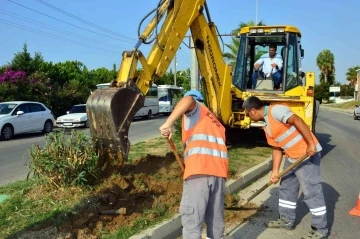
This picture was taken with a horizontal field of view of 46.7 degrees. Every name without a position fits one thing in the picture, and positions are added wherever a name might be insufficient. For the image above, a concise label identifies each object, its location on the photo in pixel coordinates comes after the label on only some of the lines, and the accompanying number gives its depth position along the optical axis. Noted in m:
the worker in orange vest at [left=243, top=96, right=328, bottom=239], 5.07
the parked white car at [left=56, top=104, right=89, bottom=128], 23.23
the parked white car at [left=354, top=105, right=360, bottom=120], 29.73
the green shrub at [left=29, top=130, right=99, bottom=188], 5.87
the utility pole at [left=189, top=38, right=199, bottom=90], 13.61
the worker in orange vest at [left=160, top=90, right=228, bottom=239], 3.84
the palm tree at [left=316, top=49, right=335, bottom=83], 84.75
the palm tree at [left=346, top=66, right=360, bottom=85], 86.12
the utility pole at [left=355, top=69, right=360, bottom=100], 67.91
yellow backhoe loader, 5.68
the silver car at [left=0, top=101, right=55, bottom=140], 17.56
